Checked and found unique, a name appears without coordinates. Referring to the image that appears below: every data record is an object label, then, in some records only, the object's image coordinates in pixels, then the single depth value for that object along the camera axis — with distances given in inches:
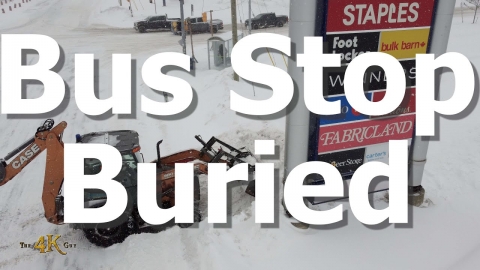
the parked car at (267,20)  1201.4
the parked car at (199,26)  1105.7
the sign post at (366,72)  205.3
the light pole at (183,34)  618.4
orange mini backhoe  248.8
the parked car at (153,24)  1172.5
